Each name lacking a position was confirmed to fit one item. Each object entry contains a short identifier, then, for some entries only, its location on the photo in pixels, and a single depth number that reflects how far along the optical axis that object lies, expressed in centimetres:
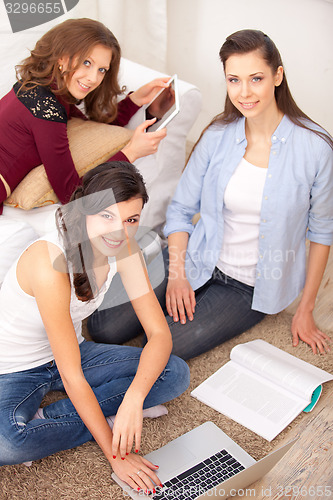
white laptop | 118
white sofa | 191
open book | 145
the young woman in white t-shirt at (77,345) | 120
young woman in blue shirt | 148
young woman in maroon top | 158
